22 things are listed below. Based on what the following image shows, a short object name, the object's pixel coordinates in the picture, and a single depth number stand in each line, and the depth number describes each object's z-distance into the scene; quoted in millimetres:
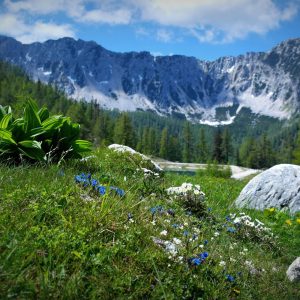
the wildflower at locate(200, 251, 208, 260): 3504
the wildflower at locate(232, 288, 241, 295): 3405
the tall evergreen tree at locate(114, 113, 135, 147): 94878
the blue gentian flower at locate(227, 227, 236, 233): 5090
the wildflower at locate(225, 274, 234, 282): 3464
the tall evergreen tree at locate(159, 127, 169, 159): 121841
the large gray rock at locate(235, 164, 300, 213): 8674
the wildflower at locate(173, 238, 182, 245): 3777
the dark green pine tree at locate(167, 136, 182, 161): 124714
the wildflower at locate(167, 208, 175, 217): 4874
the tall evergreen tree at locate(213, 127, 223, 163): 106785
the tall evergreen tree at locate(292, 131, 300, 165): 60128
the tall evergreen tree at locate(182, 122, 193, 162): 120950
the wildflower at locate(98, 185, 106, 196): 4272
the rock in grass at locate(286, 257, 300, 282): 4259
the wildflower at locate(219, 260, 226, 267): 3693
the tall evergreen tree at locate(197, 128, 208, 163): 111737
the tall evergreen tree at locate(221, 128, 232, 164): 108568
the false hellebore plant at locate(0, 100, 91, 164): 5482
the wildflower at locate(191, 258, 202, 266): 3334
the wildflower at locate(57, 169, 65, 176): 4661
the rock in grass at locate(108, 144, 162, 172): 10401
